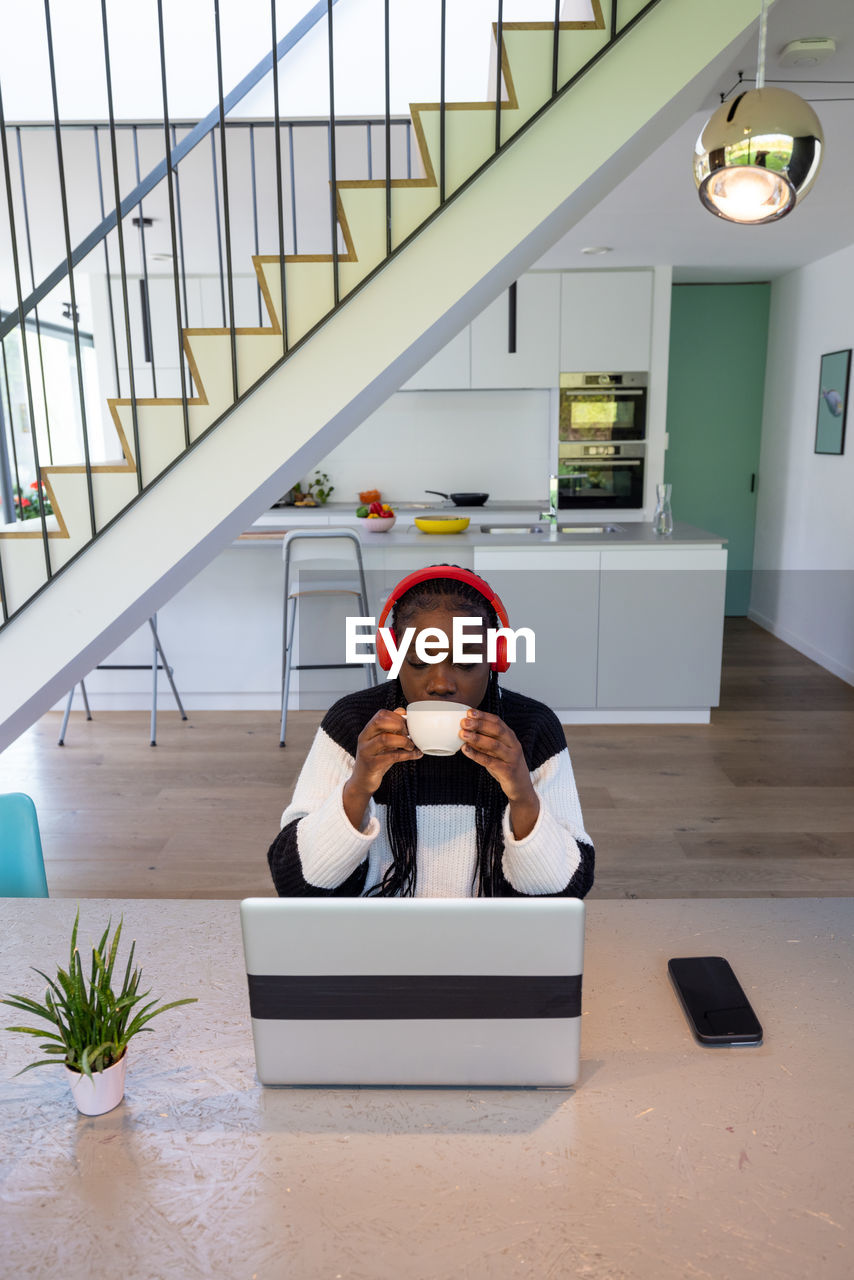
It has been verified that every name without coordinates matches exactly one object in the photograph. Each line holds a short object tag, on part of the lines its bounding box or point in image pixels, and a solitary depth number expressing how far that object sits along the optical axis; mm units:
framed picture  5191
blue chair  1562
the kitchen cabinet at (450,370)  5992
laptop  879
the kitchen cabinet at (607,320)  5879
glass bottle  4453
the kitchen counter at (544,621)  4309
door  6480
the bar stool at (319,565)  4098
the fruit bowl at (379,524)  4551
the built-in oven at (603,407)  6016
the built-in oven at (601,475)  6133
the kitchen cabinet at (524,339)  5895
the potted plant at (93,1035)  921
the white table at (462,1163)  763
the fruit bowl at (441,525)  4383
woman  1084
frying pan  6113
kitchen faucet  4555
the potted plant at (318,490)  6320
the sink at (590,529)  4669
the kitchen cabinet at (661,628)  4312
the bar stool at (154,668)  4219
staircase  2297
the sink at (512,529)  4707
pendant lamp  1751
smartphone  1023
